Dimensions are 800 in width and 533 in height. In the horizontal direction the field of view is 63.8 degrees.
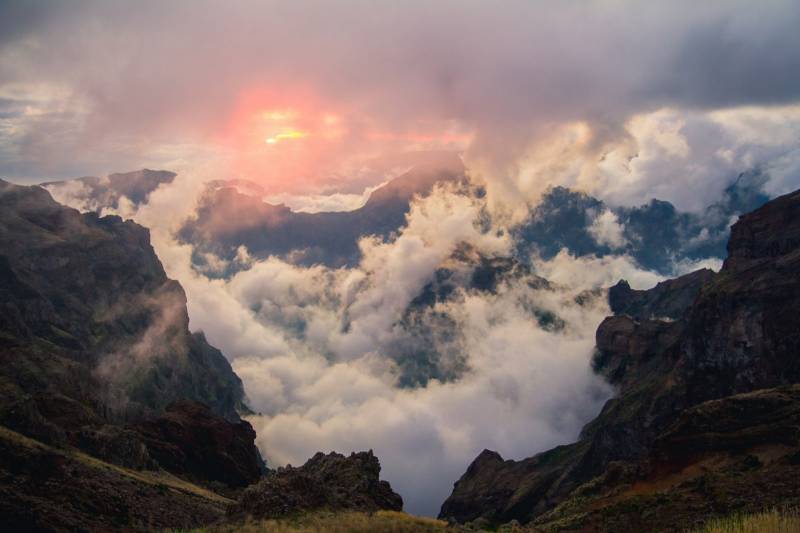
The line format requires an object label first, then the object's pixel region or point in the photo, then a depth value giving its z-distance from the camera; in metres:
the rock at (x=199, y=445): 112.25
